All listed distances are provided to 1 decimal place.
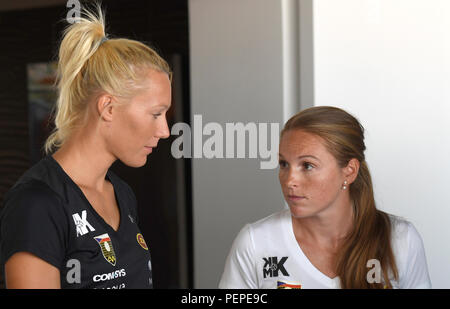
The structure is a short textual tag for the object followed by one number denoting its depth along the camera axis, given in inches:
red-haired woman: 77.4
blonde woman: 56.1
